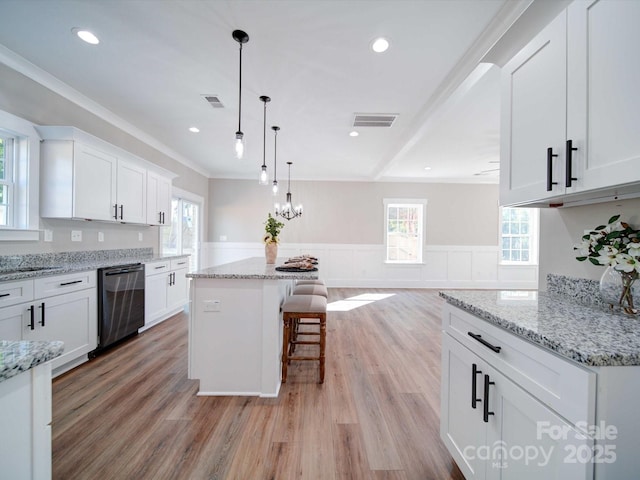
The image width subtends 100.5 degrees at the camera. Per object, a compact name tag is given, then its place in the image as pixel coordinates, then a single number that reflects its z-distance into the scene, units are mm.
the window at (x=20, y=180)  2361
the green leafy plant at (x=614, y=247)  994
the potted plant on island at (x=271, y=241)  2916
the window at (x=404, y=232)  6512
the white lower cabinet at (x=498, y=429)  773
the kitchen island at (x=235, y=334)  2035
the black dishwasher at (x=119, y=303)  2693
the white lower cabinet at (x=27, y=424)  562
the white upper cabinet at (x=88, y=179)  2562
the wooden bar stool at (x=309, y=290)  2902
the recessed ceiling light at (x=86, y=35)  2031
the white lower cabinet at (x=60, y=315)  1974
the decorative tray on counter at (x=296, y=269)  2232
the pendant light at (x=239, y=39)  1993
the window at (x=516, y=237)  6387
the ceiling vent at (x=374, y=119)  3256
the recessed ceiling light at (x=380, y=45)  2051
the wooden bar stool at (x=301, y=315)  2201
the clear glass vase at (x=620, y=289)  1057
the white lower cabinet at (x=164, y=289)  3422
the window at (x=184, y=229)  4996
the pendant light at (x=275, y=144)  3683
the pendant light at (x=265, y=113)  2852
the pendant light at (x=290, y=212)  6036
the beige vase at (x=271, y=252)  2998
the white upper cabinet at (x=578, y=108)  906
